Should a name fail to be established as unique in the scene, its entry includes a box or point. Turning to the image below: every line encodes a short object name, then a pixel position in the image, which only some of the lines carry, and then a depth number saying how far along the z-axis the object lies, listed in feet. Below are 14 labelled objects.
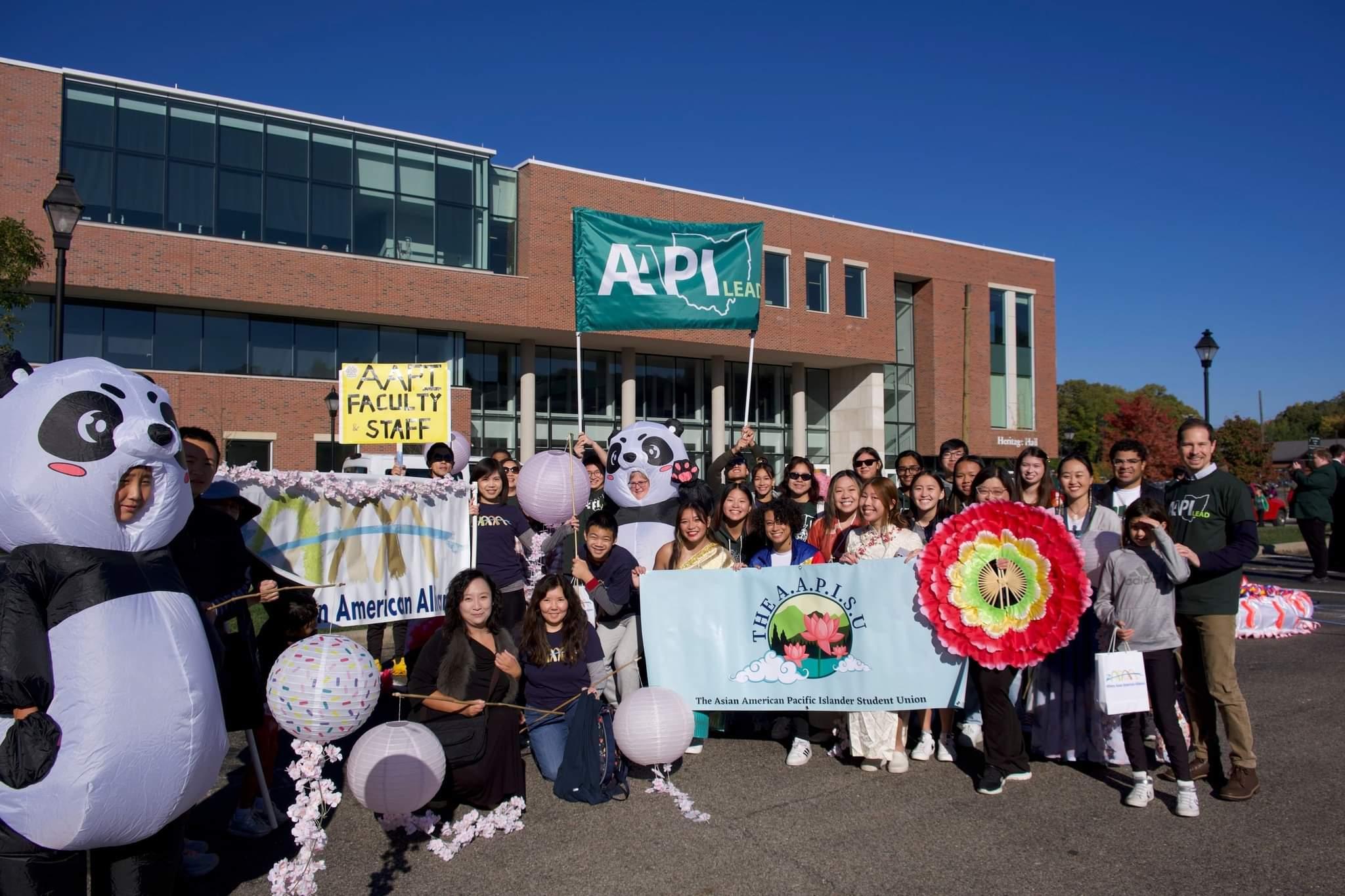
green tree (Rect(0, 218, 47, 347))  46.14
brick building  76.84
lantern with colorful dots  13.71
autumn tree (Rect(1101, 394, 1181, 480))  137.18
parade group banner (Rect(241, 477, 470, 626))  22.15
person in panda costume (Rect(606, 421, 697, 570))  23.66
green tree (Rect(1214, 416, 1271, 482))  105.91
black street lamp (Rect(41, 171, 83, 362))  31.71
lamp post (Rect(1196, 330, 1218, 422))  62.59
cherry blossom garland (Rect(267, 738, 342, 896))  12.50
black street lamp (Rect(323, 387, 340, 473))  65.57
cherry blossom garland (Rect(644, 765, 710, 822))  16.65
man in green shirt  17.17
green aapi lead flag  26.14
